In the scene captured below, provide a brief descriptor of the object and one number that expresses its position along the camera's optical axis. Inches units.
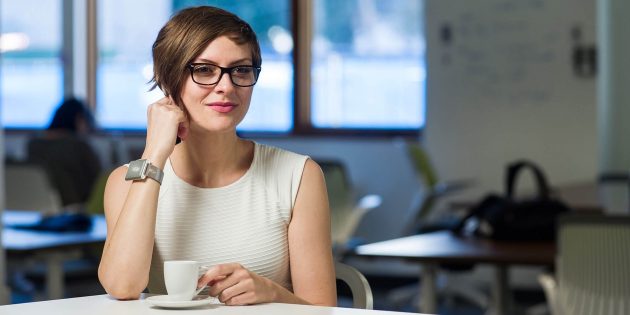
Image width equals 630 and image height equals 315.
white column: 295.3
